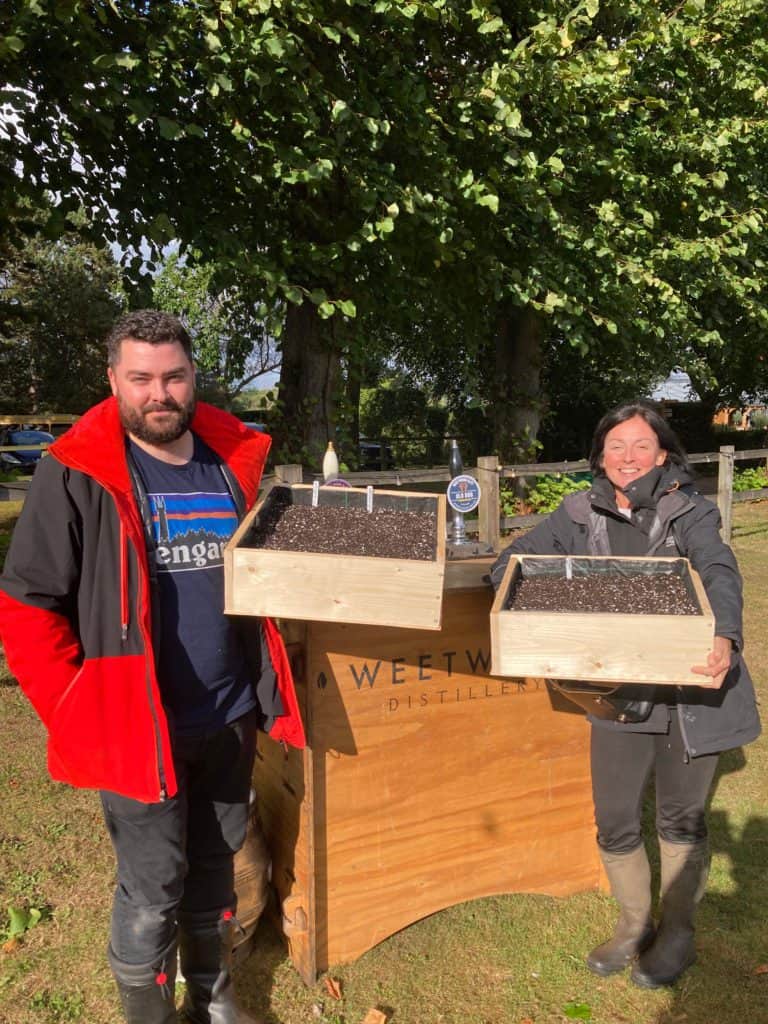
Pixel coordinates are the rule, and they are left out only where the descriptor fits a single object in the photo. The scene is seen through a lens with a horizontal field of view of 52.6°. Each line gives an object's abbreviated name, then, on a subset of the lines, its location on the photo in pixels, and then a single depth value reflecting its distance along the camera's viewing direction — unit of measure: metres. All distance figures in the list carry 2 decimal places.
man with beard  2.08
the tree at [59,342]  27.36
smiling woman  2.47
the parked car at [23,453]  20.88
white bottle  3.20
